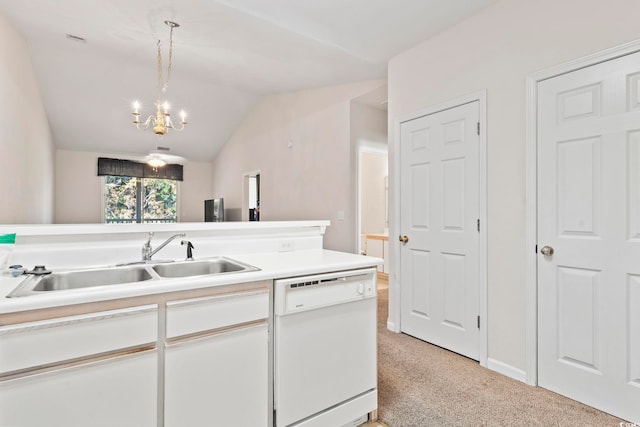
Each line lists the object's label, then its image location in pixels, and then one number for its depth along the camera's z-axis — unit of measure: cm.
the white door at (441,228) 251
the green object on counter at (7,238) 142
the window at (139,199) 800
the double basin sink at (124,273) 143
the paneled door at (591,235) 174
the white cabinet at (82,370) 103
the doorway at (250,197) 734
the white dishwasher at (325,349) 150
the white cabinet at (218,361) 127
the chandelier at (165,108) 334
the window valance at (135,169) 779
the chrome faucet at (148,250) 175
